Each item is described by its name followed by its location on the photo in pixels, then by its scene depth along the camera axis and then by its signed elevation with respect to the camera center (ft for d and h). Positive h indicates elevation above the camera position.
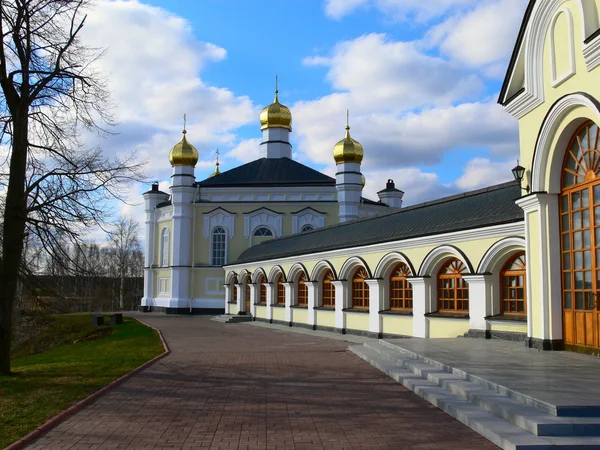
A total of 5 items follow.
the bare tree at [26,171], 36.27 +7.07
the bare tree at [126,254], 188.44 +11.09
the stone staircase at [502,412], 19.08 -4.58
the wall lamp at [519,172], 39.73 +7.71
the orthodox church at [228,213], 120.16 +15.01
